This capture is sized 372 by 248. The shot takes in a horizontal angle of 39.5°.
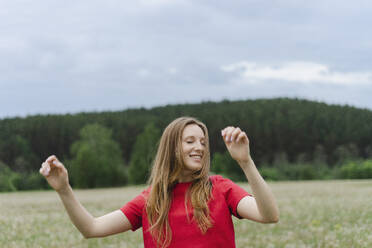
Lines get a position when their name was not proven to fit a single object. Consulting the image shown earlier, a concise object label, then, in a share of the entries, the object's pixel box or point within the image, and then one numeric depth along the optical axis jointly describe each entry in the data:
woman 3.61
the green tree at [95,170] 72.38
